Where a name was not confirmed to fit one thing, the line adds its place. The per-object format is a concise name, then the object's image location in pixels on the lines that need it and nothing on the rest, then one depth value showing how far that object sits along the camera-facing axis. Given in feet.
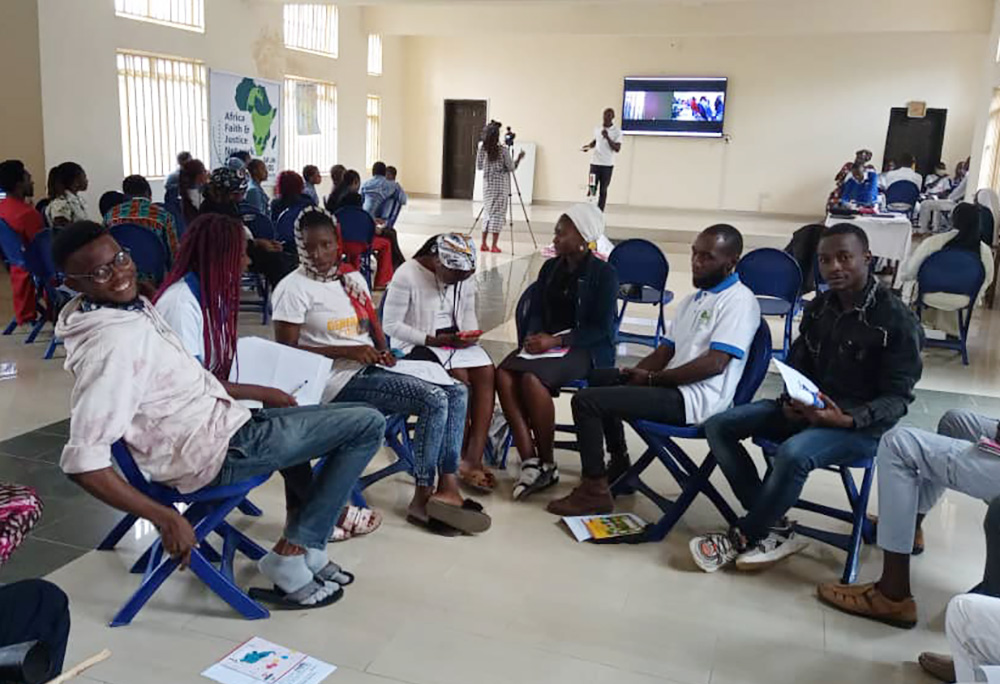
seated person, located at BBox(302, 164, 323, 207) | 28.04
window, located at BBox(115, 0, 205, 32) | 29.22
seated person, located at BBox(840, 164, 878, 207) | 25.94
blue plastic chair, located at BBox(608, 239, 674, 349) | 17.93
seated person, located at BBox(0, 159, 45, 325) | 17.65
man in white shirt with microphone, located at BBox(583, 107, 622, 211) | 40.52
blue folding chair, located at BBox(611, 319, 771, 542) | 9.50
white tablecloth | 23.28
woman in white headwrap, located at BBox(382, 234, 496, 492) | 10.62
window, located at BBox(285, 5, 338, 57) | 39.17
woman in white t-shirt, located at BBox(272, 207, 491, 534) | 9.45
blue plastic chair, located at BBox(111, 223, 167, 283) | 14.90
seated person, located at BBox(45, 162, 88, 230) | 18.21
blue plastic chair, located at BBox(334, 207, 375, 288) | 21.70
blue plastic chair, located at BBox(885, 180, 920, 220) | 39.86
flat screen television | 47.37
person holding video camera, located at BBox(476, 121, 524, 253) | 31.19
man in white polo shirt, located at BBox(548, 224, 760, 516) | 9.46
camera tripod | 32.78
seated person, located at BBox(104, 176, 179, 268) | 15.81
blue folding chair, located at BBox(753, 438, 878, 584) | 8.68
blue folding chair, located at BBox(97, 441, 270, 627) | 7.04
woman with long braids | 7.74
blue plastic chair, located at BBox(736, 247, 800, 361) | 17.22
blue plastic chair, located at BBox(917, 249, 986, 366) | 18.53
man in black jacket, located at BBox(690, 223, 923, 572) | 8.42
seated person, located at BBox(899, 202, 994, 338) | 18.53
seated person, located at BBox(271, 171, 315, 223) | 22.43
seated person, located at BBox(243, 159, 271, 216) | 22.56
